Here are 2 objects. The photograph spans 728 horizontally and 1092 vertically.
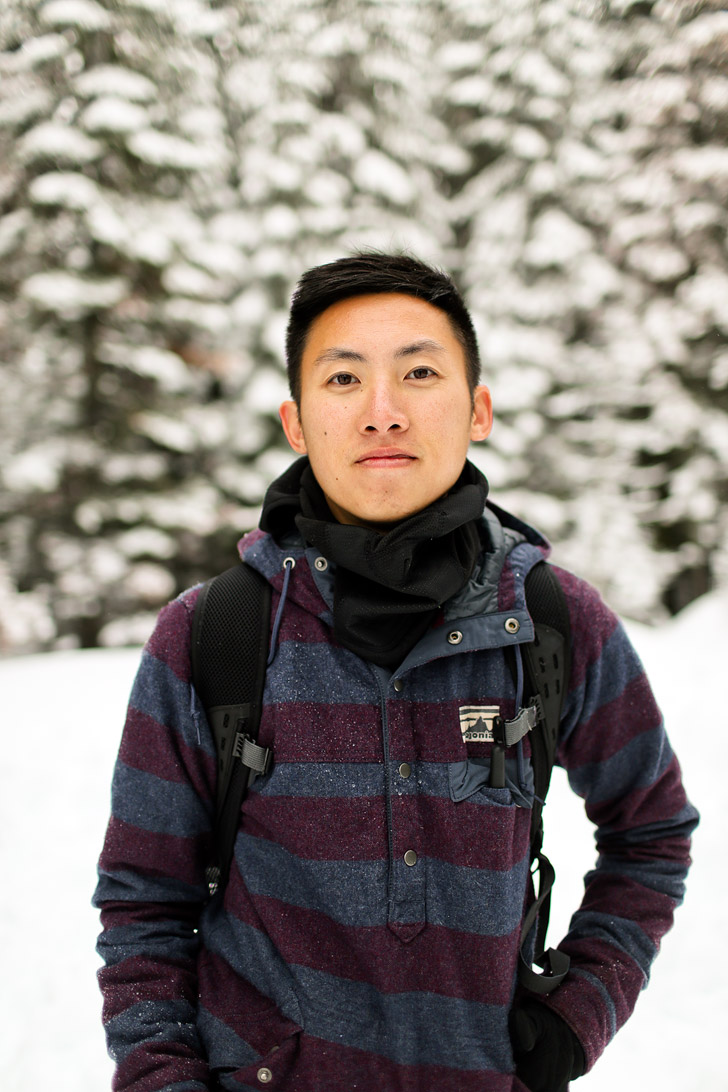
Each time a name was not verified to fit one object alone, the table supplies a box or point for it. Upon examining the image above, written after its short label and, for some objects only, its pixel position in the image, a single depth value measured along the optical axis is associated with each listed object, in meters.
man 0.77
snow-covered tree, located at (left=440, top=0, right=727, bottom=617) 4.24
